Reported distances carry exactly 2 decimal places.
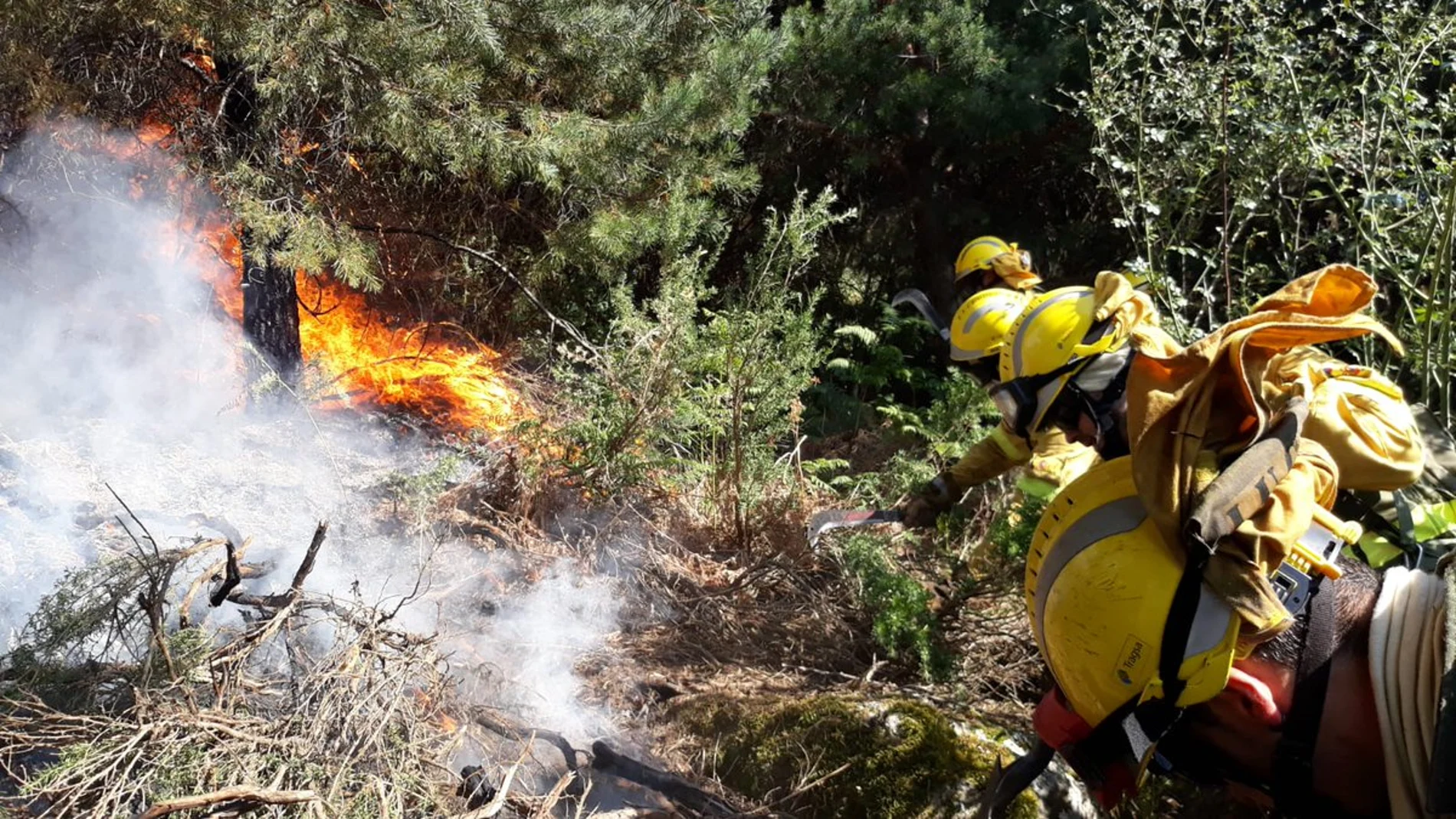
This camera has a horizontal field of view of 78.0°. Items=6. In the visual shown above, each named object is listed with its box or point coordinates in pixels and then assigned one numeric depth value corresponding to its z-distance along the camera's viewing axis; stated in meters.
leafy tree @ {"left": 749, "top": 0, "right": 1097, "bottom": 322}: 7.42
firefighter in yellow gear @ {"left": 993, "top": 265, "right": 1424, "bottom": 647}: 1.46
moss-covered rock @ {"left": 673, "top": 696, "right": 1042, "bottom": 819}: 3.01
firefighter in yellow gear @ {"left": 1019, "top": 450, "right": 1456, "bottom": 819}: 1.38
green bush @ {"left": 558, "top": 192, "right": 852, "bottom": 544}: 4.98
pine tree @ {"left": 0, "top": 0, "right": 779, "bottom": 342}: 4.47
